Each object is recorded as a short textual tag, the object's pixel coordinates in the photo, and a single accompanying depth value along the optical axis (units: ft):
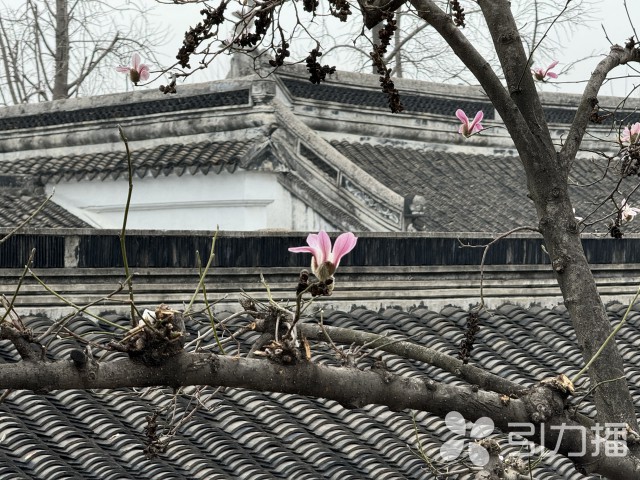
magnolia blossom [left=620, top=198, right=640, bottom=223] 38.93
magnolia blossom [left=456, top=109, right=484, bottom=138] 36.40
